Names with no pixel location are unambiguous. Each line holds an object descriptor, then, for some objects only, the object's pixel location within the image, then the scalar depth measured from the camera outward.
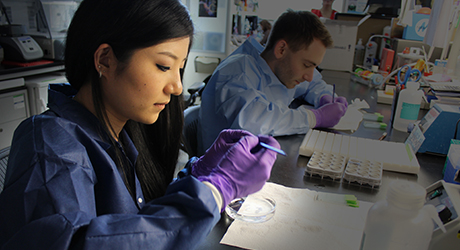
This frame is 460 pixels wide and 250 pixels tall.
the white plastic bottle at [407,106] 1.58
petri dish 0.84
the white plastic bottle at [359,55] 3.48
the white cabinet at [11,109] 2.57
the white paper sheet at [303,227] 0.77
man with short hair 1.54
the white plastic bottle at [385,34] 3.29
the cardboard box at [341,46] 3.16
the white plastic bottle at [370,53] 3.30
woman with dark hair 0.58
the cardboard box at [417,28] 2.87
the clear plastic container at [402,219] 0.59
